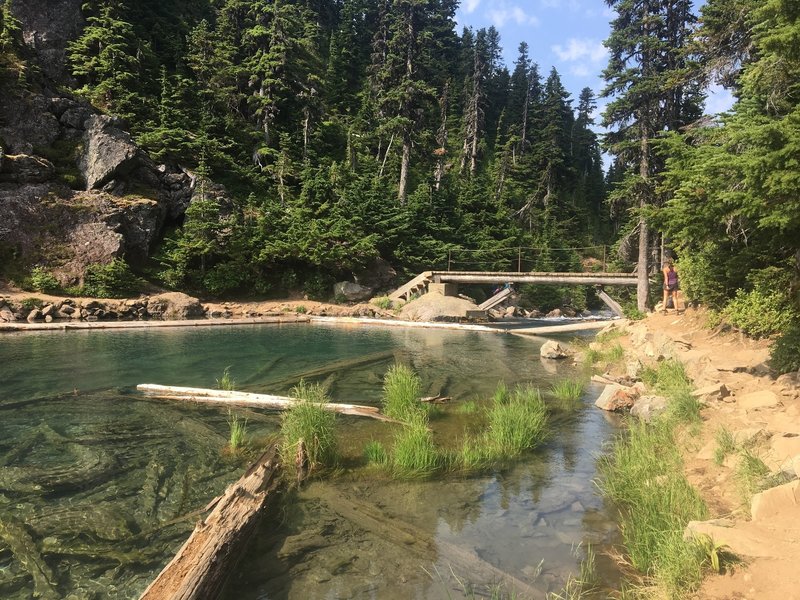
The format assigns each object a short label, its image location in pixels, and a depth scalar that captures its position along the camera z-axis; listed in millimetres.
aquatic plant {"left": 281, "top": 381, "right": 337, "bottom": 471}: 6410
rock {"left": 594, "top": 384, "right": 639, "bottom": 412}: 9852
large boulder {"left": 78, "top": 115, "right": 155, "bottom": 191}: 27859
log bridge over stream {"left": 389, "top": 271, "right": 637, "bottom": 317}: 26703
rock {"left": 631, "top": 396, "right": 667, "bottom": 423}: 8523
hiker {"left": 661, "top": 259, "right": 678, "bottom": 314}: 15459
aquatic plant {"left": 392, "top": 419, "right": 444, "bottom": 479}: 6359
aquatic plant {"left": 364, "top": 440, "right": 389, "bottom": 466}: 6584
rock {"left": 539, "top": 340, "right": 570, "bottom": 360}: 16547
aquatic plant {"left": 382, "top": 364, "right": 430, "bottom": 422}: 8555
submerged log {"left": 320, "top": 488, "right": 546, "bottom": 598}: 4332
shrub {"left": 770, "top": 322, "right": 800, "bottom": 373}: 7207
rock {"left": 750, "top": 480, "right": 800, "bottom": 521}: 4047
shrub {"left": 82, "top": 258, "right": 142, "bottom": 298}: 24531
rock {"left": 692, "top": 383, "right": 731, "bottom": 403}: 7520
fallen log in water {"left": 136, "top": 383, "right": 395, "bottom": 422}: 8820
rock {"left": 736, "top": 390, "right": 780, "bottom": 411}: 6684
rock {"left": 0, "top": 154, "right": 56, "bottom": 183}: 25156
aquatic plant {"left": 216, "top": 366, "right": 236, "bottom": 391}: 10299
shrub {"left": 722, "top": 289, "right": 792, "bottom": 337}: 8945
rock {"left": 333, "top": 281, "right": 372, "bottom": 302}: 31953
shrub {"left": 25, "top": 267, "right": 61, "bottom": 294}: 23188
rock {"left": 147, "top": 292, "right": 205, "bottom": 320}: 24844
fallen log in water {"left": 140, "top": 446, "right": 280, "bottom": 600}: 3617
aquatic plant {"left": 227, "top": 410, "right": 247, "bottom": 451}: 7016
